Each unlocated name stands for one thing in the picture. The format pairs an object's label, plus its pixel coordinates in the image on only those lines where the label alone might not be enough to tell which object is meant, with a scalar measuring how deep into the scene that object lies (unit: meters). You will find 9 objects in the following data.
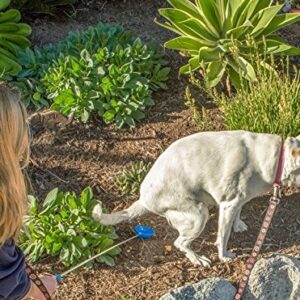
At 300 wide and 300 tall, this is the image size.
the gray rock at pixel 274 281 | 5.66
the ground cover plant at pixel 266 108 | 6.32
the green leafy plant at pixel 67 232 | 5.87
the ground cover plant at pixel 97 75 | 7.00
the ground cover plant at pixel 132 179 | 6.44
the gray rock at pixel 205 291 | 5.55
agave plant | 6.94
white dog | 5.65
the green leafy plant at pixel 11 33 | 7.47
